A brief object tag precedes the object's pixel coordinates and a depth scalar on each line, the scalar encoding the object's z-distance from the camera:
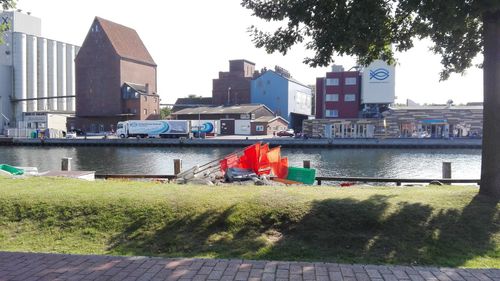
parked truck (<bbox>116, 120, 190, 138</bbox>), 83.88
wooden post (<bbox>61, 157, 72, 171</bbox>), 23.86
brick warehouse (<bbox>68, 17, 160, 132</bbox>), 101.56
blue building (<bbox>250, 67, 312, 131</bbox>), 105.88
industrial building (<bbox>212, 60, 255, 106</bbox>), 116.56
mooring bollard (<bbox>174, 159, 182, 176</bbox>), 23.29
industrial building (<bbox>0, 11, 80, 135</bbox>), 113.25
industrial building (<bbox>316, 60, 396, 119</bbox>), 77.94
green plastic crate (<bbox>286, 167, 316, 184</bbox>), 20.62
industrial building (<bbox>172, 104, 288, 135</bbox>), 90.25
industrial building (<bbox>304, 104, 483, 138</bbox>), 74.06
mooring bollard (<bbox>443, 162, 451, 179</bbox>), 19.97
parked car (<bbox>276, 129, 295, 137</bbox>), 85.12
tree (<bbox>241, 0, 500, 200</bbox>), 8.66
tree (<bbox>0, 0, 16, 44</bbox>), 11.10
